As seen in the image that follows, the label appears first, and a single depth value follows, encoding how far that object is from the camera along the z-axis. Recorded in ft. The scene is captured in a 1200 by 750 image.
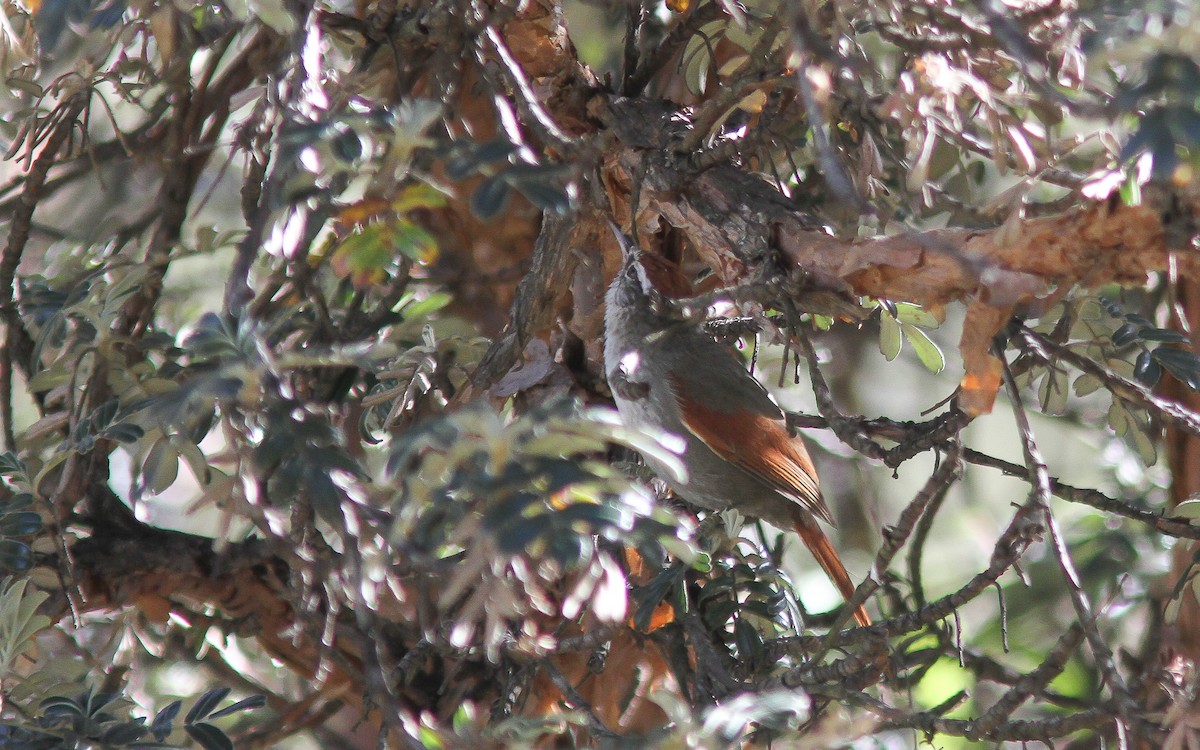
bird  18.67
